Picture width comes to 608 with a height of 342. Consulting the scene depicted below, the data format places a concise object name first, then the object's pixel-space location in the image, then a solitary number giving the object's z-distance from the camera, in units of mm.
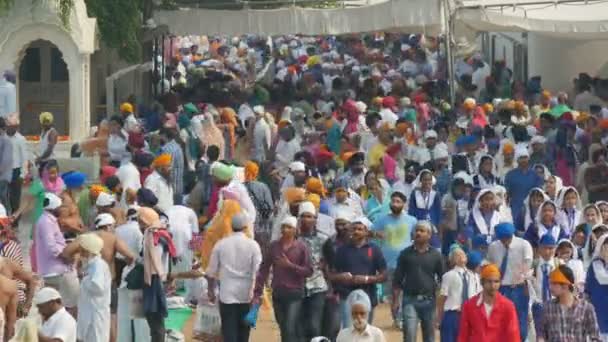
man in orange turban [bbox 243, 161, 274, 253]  21266
